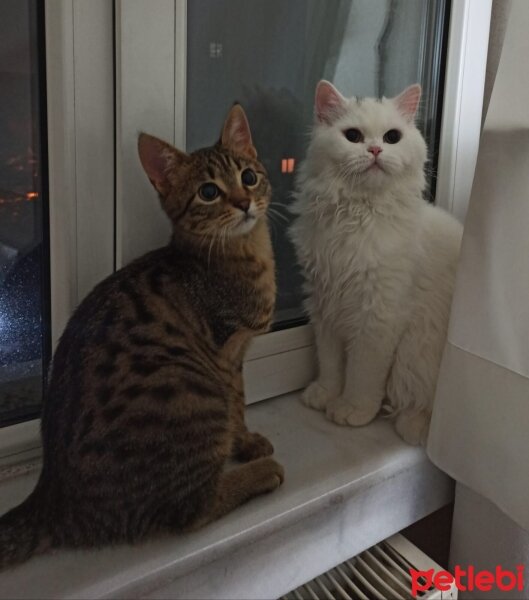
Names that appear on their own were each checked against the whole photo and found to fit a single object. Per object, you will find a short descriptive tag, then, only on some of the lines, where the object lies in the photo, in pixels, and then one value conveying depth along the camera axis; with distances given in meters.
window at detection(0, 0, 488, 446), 0.82
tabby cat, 0.71
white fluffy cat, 1.01
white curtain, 0.81
